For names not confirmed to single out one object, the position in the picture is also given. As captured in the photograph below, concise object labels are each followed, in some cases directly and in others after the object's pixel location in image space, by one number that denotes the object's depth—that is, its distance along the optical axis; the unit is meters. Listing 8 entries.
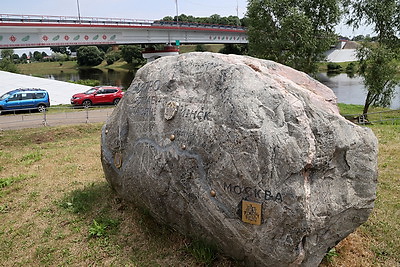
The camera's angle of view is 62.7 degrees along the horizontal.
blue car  21.03
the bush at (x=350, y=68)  49.22
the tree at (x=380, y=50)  18.88
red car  22.91
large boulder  4.23
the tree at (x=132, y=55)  61.27
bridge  26.45
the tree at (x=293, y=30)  19.39
